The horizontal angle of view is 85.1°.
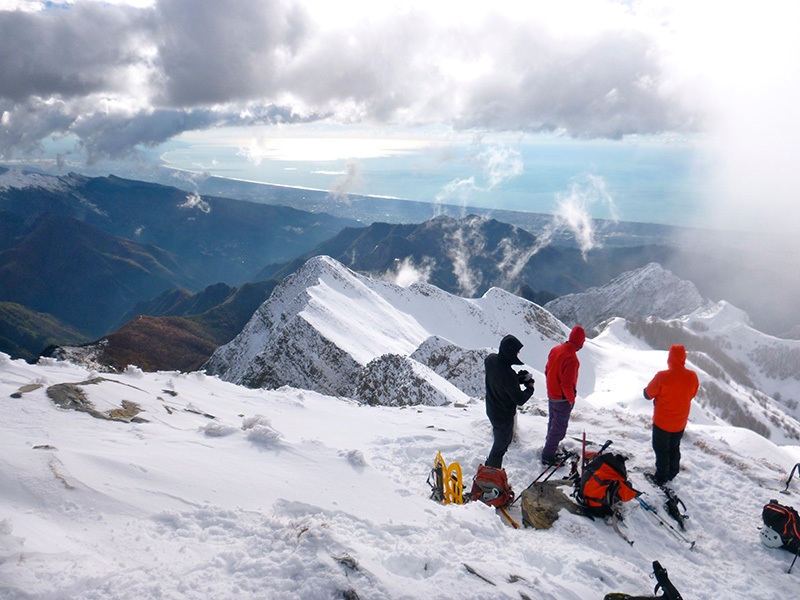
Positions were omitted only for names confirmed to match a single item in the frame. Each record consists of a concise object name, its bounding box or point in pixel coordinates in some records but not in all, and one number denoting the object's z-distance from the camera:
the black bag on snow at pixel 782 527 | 7.96
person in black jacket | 9.07
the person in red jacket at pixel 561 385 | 9.91
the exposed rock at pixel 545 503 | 7.98
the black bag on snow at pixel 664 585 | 5.48
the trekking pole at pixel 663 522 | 8.20
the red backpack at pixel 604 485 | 8.20
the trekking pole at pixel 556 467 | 9.94
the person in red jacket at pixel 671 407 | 9.77
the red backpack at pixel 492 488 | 8.59
